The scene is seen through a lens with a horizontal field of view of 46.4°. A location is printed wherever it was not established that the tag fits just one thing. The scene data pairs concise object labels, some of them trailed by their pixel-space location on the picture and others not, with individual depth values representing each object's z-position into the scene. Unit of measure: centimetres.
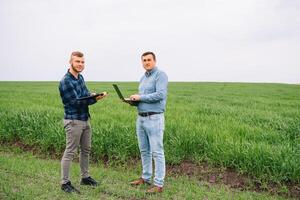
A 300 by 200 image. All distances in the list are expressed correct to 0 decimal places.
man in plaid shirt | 600
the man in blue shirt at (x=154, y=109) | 593
